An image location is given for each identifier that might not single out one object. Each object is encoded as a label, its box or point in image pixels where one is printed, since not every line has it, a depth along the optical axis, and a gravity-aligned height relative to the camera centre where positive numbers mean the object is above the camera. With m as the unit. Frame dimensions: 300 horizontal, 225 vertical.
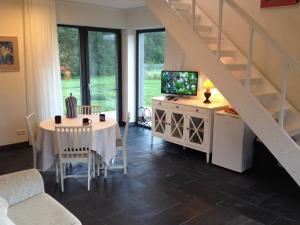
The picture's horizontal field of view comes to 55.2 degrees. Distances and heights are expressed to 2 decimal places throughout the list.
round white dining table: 3.56 -0.85
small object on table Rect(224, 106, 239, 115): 4.14 -0.54
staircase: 2.81 -0.08
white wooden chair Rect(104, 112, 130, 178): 3.89 -1.07
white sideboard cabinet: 4.46 -0.80
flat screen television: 4.99 -0.16
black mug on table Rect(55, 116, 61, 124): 3.82 -0.61
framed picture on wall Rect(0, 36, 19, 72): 4.73 +0.32
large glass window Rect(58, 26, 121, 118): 5.82 +0.16
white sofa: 2.11 -1.05
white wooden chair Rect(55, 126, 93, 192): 3.39 -0.86
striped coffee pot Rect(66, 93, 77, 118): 4.05 -0.47
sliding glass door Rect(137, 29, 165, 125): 6.08 +0.21
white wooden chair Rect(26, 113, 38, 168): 3.66 -0.72
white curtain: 4.86 +0.26
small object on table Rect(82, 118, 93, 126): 3.71 -0.63
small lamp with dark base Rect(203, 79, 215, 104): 4.69 -0.25
